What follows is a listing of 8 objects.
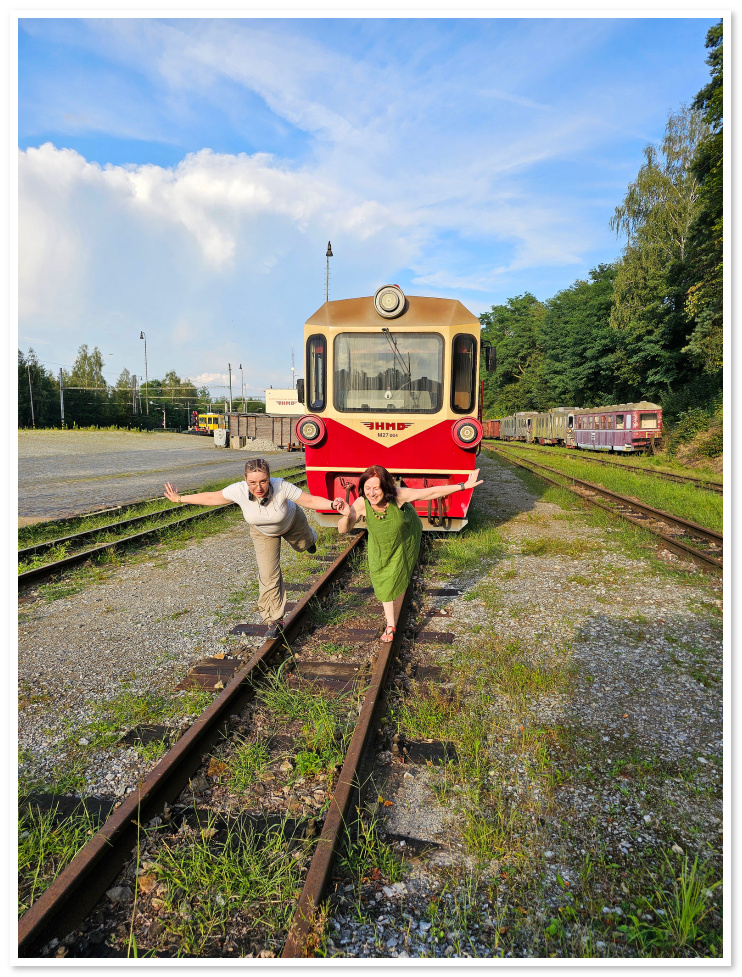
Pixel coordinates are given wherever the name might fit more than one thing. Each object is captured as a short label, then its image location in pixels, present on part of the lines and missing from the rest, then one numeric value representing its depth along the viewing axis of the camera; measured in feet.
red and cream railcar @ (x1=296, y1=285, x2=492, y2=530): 23.18
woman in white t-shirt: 13.28
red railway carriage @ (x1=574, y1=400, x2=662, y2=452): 86.79
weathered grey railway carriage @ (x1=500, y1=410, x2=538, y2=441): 156.83
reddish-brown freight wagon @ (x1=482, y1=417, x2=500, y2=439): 189.40
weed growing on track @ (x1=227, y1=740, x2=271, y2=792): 9.51
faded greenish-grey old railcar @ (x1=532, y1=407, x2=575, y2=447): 123.65
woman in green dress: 13.38
